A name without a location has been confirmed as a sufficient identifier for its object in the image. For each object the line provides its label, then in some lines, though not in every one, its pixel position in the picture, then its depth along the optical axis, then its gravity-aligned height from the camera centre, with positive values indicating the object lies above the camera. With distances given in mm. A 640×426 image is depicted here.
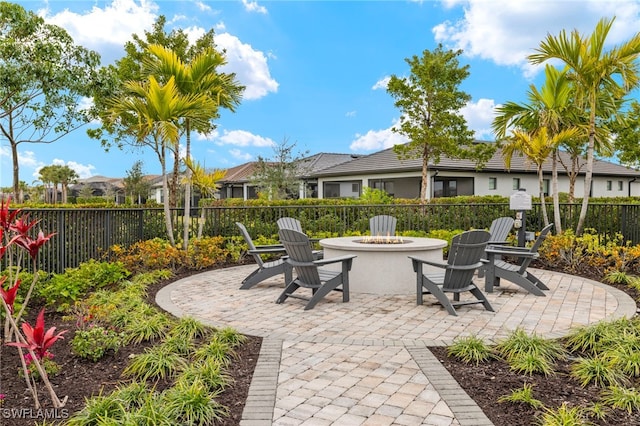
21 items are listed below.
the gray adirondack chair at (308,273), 5844 -993
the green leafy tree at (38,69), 14609 +4372
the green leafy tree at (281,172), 24250 +1549
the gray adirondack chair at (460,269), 5551 -871
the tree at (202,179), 9734 +466
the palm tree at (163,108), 8617 +1816
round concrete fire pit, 6730 -1016
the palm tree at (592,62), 9531 +2968
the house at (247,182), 30217 +1484
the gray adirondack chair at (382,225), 9281 -530
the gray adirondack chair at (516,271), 6609 -1090
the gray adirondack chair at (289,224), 8719 -473
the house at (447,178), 23797 +1270
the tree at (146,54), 20453 +6803
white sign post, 9508 -138
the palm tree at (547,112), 10734 +2226
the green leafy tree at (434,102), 18797 +4163
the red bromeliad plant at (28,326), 2926 -834
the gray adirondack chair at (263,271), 7075 -1134
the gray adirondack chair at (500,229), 8469 -568
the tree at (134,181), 36500 +1526
